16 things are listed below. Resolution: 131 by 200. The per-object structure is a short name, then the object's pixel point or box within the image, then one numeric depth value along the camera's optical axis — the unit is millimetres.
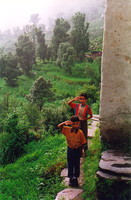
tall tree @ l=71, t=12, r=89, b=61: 32812
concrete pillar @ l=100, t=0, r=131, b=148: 3247
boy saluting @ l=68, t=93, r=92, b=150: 3887
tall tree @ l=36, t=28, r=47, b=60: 33338
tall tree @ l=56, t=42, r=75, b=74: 27000
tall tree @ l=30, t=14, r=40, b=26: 77625
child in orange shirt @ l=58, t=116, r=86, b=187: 3242
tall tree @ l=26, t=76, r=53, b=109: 15953
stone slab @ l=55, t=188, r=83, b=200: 3256
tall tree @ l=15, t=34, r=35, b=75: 27984
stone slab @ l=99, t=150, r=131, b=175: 2870
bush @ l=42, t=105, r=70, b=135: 8235
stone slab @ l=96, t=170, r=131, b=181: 2759
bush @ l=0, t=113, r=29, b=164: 5863
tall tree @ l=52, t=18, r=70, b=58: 32347
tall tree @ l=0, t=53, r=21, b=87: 25444
